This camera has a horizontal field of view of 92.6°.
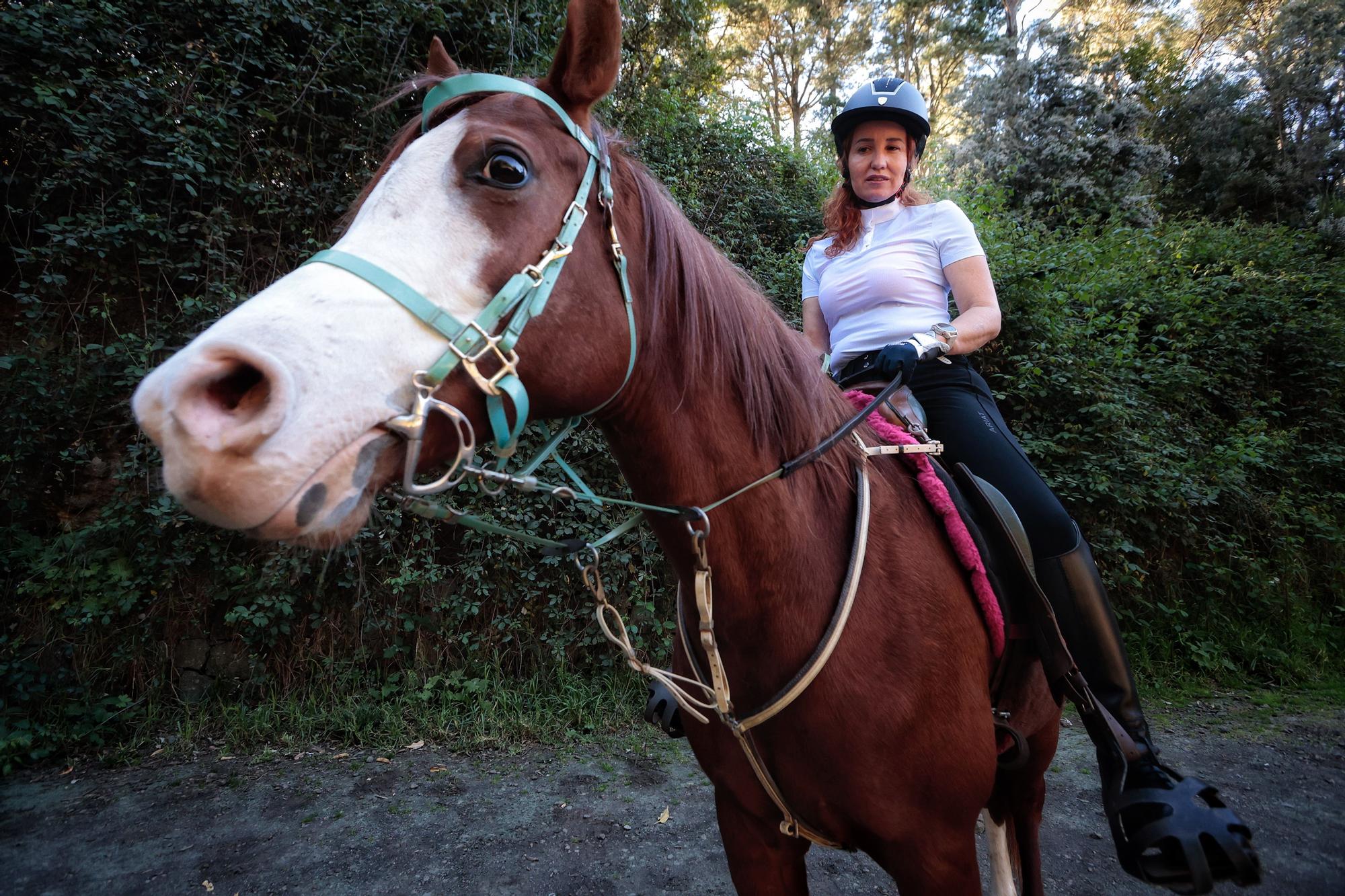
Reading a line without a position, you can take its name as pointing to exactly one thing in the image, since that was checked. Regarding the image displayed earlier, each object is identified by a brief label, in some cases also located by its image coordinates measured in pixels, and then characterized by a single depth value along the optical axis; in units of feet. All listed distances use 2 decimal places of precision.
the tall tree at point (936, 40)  52.29
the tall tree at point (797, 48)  53.93
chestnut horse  2.89
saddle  5.93
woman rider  5.36
